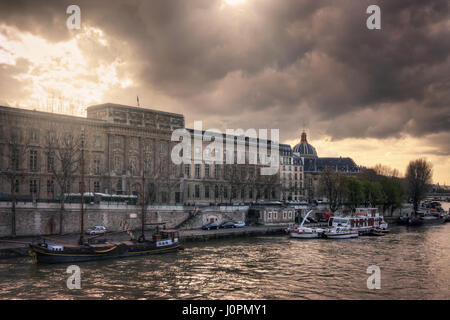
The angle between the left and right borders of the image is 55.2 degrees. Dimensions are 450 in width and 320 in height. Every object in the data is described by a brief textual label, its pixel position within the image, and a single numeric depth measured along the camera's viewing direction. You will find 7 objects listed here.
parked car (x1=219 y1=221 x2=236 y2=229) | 71.38
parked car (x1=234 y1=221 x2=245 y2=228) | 73.25
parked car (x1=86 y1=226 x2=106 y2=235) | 55.62
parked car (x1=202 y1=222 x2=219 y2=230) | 67.81
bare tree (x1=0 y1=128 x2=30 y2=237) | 56.60
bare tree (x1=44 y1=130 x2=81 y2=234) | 62.62
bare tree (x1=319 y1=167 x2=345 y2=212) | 95.19
